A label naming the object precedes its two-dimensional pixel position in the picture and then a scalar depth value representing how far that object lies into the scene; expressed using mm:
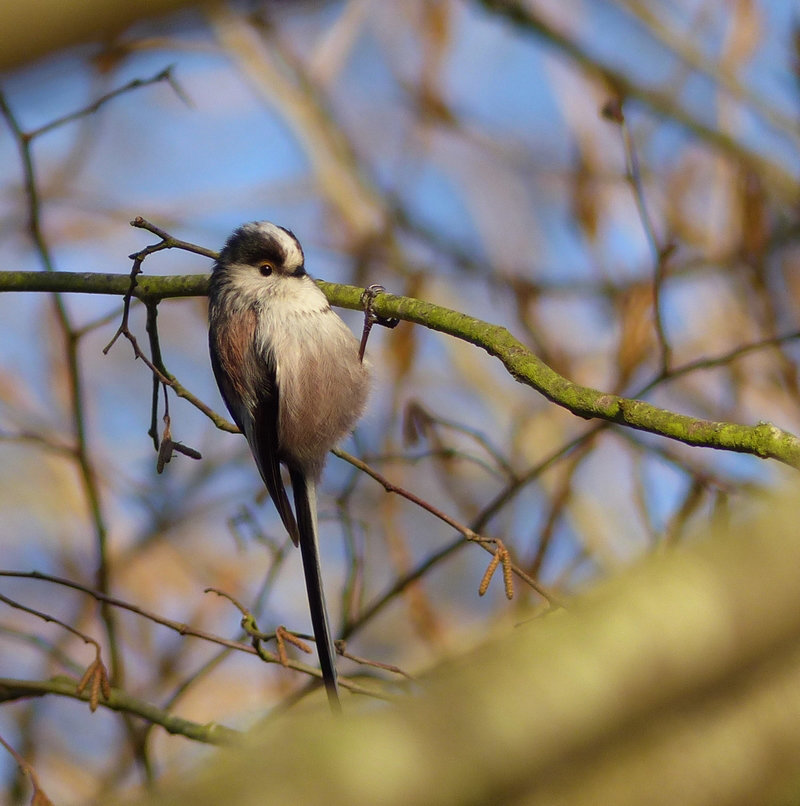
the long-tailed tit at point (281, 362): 4996
